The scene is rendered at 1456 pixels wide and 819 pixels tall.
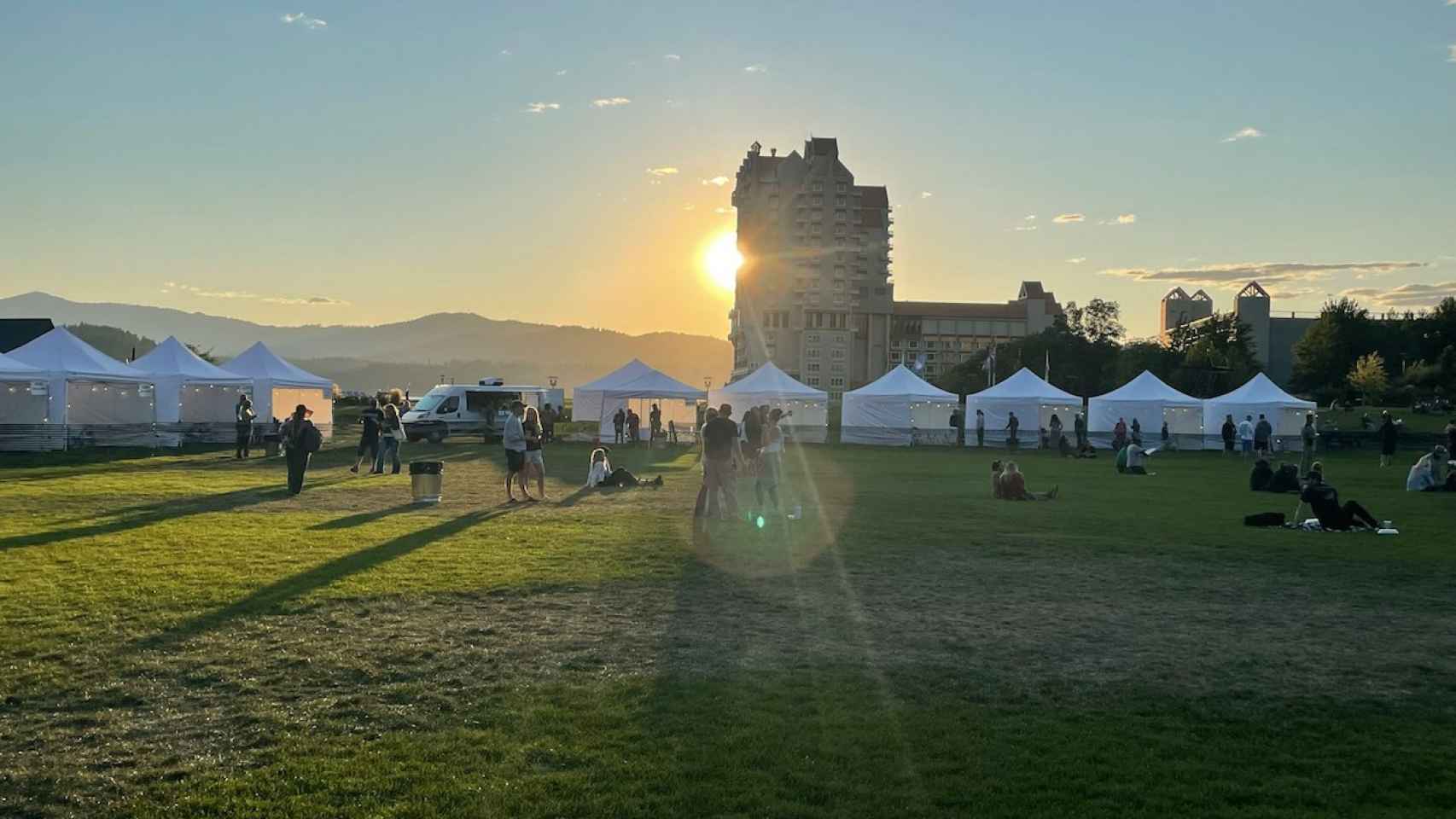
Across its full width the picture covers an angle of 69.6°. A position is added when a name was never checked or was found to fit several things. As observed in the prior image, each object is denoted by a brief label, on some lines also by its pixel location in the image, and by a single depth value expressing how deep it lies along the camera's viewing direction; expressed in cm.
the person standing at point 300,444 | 1831
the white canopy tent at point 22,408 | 3116
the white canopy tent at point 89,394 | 3219
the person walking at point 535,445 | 1788
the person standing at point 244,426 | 2984
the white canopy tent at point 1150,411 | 4731
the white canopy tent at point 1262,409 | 4647
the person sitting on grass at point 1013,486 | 2033
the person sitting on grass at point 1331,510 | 1552
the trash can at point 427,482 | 1769
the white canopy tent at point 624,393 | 4347
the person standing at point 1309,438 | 4216
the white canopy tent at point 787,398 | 4812
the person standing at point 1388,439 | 3522
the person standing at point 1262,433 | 4022
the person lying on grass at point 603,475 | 2161
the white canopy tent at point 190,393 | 3612
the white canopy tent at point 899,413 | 4788
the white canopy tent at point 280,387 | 3975
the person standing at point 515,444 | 1781
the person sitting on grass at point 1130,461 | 2897
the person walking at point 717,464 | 1471
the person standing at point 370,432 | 2369
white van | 4041
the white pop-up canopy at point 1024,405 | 4716
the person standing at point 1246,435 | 4131
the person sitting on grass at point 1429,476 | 2392
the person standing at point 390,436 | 2364
